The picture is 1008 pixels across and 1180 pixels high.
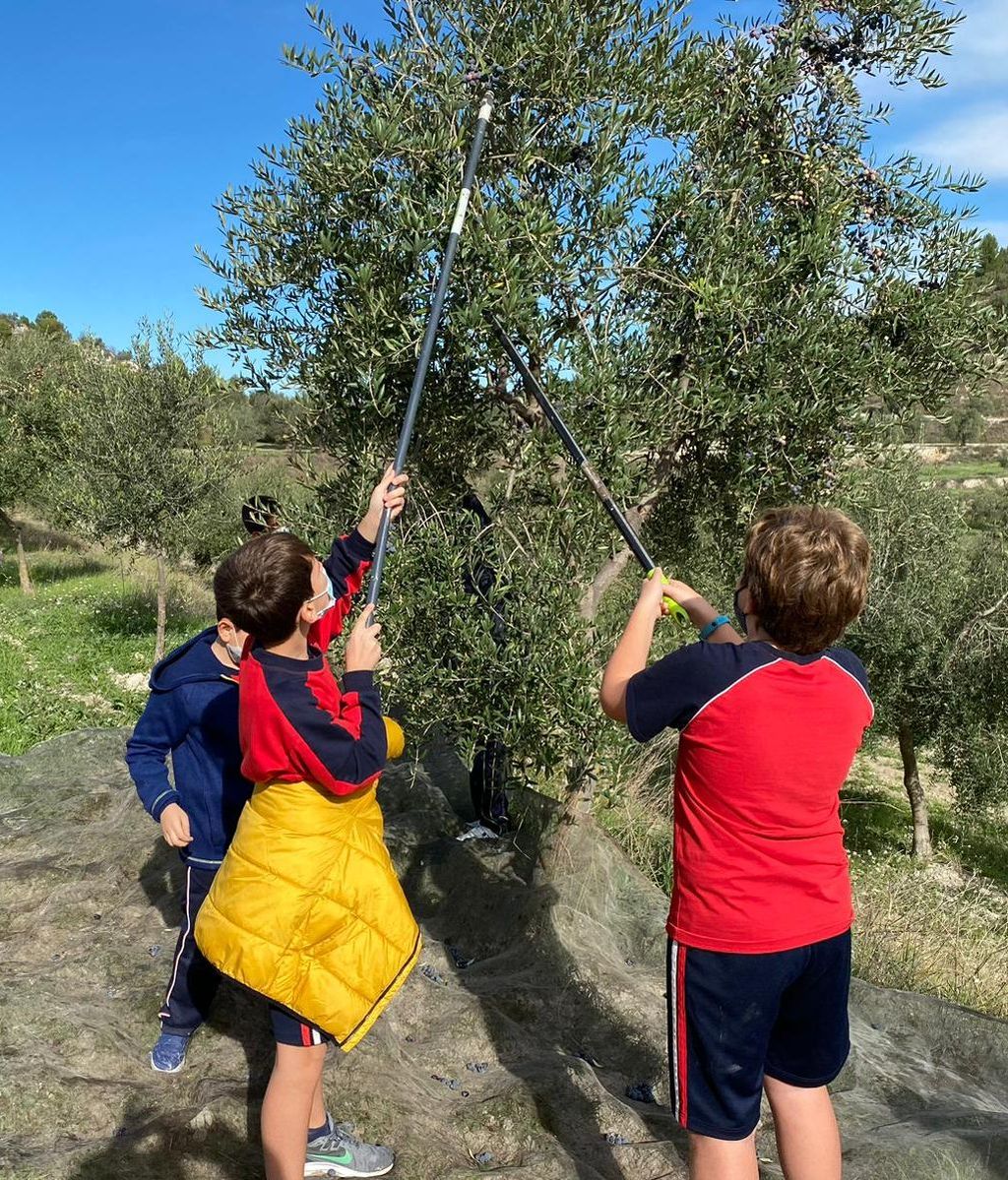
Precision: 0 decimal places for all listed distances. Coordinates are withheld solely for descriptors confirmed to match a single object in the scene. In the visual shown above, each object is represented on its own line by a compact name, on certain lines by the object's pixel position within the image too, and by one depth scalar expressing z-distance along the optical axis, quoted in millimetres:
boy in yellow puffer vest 2922
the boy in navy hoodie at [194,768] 3828
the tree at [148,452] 19984
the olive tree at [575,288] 4570
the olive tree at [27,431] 28561
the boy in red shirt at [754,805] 2666
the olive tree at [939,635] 18969
